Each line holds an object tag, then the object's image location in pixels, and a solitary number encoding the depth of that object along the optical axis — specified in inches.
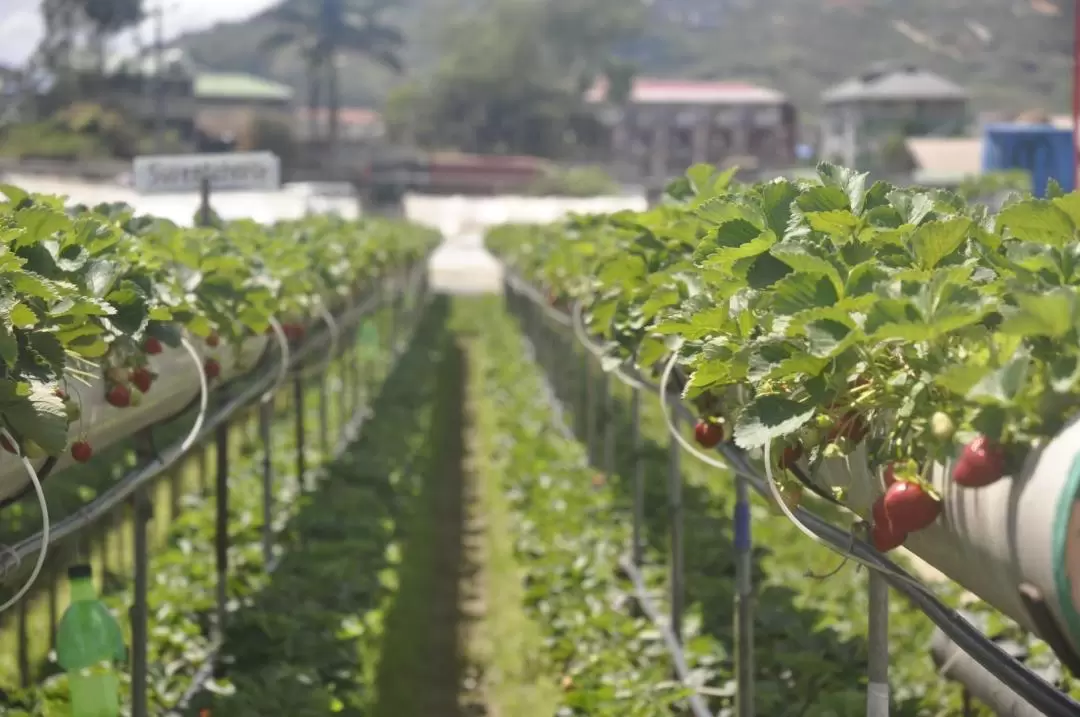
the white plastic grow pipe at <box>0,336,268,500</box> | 119.8
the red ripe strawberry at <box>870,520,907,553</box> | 93.6
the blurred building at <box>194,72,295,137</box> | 2556.6
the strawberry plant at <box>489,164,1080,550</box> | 77.5
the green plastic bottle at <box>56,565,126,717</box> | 153.3
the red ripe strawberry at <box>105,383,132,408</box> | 143.6
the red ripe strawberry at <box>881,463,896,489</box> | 92.7
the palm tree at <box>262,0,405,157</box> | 2787.9
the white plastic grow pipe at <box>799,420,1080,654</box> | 73.2
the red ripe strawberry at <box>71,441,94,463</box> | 132.2
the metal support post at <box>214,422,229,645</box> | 257.8
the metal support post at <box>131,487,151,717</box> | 175.9
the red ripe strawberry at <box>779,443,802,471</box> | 112.5
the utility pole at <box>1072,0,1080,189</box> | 382.0
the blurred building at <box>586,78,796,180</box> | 2714.1
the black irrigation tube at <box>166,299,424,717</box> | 219.6
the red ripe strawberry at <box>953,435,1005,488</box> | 78.5
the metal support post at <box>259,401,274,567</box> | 293.3
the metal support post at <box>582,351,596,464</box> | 396.2
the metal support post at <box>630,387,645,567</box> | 292.2
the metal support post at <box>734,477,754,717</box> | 174.7
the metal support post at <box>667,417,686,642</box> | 238.7
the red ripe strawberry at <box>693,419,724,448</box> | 150.6
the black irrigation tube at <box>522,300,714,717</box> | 211.3
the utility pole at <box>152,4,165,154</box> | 2022.6
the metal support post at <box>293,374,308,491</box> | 360.8
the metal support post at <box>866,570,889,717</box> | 126.6
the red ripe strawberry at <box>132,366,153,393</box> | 146.3
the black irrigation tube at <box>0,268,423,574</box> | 121.8
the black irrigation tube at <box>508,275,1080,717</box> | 87.4
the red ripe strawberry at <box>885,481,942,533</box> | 88.0
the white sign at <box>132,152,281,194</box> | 265.3
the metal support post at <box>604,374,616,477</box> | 360.3
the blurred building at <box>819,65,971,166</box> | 2251.5
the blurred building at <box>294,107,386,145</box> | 2800.2
